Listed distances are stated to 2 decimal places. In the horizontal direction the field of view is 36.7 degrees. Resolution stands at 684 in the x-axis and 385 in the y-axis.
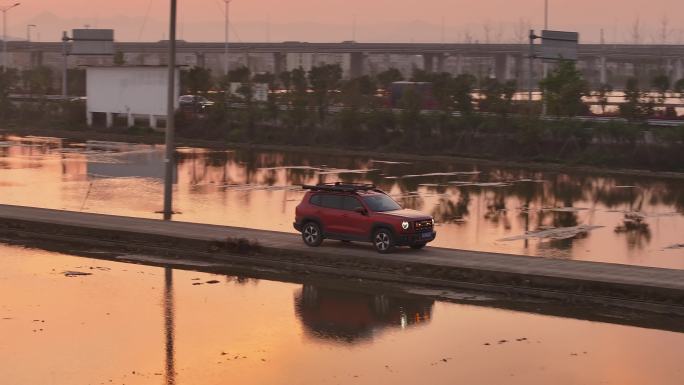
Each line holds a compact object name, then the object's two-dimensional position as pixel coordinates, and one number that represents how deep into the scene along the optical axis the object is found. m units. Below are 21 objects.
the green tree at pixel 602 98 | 83.31
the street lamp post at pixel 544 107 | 75.92
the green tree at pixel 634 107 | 70.19
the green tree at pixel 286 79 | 96.38
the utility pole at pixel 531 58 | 73.56
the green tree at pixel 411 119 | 74.25
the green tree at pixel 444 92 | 76.56
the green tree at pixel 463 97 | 75.38
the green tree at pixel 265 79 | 114.14
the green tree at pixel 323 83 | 83.88
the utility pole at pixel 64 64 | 100.35
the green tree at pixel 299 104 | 79.94
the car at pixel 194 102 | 89.81
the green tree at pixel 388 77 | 114.25
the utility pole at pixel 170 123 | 33.84
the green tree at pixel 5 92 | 99.38
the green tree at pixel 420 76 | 105.79
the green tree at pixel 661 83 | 89.59
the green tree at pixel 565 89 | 74.06
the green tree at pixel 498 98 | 73.00
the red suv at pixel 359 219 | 26.92
